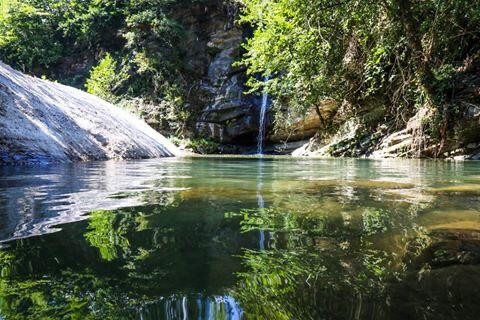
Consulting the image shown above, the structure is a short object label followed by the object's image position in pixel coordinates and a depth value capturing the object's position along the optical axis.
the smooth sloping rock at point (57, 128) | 6.64
